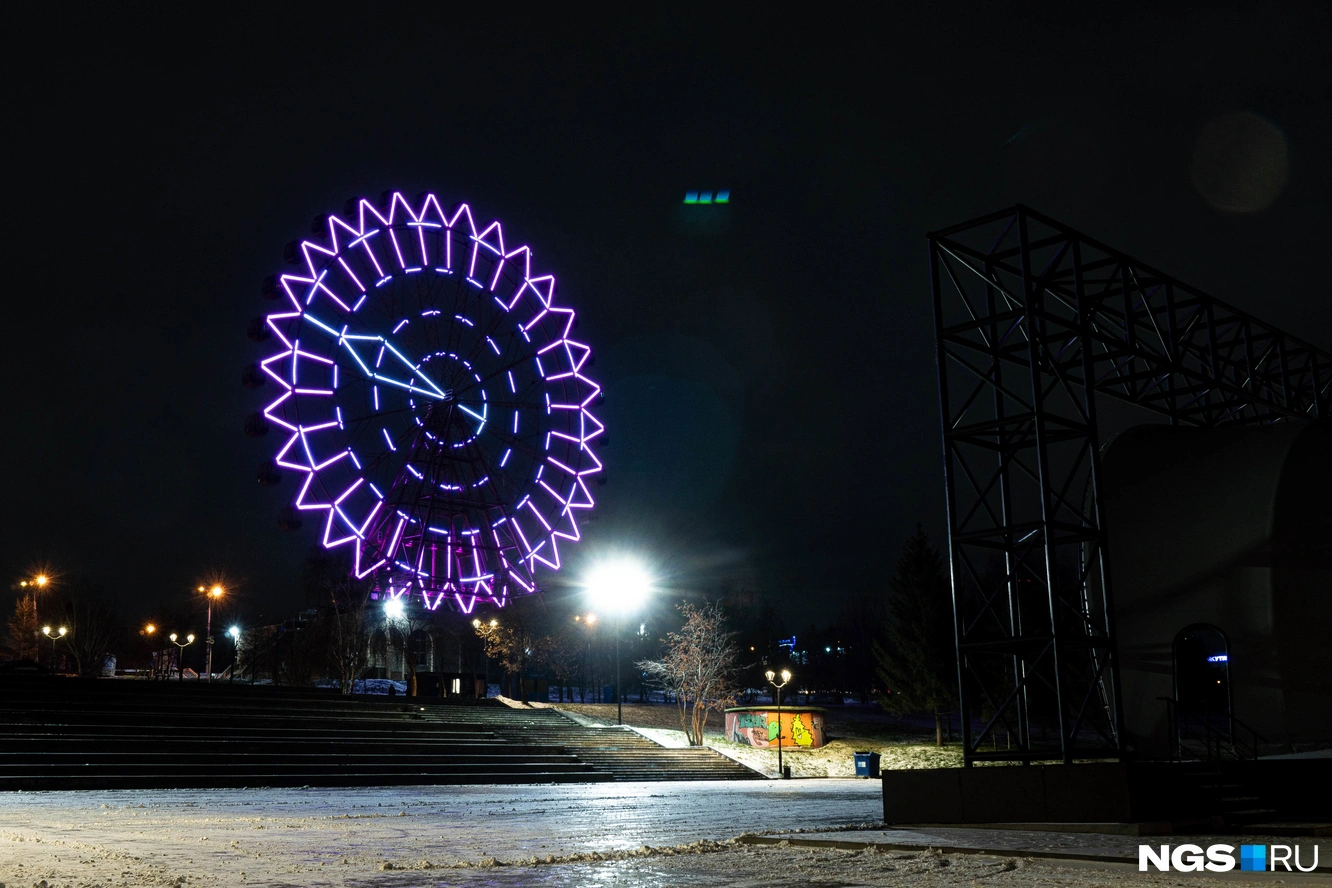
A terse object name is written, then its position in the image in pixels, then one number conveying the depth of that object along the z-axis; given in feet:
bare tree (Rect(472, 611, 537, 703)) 166.30
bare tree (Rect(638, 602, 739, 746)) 133.39
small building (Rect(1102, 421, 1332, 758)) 63.26
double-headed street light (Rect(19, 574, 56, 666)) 166.20
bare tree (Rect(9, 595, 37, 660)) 207.31
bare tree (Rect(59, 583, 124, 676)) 201.46
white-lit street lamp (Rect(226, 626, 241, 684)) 223.92
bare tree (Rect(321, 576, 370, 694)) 153.28
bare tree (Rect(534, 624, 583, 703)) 190.90
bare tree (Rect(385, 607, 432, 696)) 173.44
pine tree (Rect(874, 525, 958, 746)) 142.82
